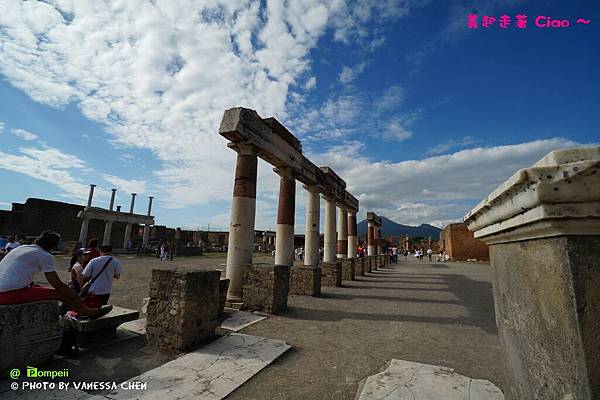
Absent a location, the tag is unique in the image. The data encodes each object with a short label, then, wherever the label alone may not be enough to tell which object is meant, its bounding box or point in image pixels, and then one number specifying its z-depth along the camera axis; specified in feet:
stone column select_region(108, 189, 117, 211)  112.06
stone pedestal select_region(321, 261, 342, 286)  34.96
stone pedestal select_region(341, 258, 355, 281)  41.71
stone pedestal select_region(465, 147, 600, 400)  3.23
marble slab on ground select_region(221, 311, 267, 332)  16.78
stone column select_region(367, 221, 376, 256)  65.92
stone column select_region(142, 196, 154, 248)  104.09
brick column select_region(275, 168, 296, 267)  29.40
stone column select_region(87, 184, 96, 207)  102.01
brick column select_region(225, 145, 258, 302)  22.47
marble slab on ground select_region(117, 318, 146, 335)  15.24
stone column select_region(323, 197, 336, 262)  40.50
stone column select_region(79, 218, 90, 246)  90.38
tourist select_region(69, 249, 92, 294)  15.21
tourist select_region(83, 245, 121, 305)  13.94
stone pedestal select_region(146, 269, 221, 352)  13.10
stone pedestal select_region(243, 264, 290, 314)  20.58
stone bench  12.64
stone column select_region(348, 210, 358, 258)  51.83
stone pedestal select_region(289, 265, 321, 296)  27.86
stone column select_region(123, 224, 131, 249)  105.22
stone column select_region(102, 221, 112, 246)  97.76
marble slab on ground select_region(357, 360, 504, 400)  8.77
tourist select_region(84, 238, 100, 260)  16.12
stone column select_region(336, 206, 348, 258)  49.40
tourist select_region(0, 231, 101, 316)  10.38
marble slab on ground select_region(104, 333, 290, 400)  9.33
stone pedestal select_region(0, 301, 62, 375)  9.97
